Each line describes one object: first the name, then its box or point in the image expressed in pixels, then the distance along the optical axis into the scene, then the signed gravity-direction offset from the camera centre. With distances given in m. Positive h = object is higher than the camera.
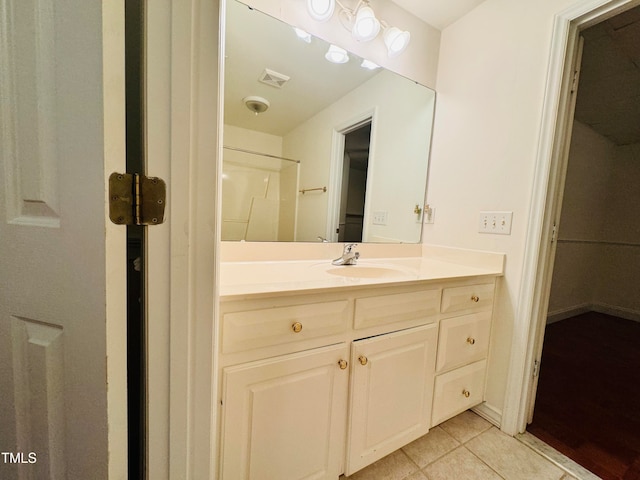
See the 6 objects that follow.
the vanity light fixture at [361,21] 1.12 +0.98
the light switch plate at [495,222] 1.21 +0.04
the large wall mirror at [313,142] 1.12 +0.42
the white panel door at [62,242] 0.37 -0.05
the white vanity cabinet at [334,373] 0.67 -0.49
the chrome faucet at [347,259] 1.26 -0.18
